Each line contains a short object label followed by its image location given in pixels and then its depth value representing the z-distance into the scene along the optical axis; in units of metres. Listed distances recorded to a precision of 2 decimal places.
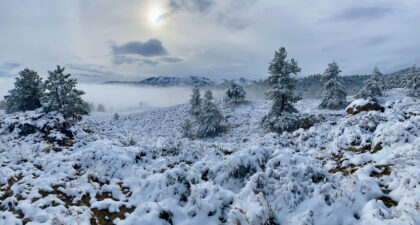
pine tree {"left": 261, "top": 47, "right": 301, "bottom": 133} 23.00
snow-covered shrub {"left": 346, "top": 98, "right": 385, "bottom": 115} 15.98
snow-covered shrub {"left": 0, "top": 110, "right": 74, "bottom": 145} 10.92
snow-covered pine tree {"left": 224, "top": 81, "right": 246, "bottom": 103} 50.75
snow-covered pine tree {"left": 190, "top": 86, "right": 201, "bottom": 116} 48.62
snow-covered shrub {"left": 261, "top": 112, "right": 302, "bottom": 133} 22.73
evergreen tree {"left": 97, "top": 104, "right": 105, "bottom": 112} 132.88
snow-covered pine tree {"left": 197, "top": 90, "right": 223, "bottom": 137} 31.70
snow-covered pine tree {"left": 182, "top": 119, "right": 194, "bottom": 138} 29.71
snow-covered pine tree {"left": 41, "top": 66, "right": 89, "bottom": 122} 17.69
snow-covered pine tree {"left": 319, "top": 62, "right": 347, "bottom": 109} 37.38
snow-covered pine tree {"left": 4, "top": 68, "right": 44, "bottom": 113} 24.61
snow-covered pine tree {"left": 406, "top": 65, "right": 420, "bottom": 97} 44.66
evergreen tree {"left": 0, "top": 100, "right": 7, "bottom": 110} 64.31
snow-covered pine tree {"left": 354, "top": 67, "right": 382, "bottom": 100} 38.02
